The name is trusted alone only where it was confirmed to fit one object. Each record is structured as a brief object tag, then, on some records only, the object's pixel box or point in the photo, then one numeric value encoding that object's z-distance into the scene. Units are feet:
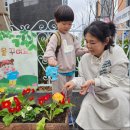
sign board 6.84
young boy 4.62
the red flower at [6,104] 4.34
